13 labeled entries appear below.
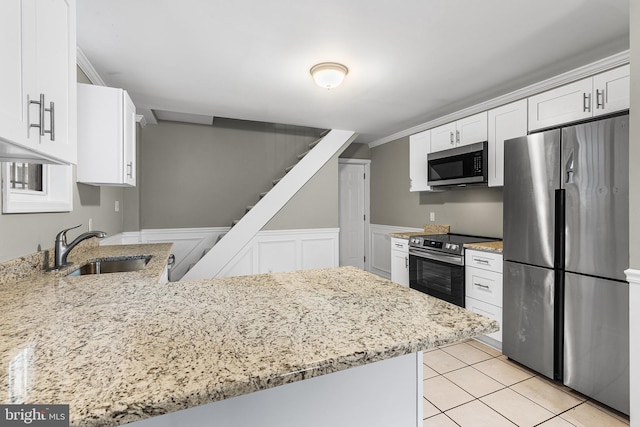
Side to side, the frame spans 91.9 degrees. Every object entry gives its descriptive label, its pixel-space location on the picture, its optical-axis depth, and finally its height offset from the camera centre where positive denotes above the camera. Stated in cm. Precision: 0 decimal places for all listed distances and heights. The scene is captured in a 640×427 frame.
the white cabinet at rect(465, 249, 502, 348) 263 -64
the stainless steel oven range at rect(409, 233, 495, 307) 295 -53
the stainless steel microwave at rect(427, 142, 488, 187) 304 +50
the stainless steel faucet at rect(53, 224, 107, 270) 169 -20
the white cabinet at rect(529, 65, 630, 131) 210 +84
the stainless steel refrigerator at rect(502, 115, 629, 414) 185 -29
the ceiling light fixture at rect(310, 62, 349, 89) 249 +114
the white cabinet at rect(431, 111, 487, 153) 312 +86
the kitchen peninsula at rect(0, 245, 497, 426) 53 -30
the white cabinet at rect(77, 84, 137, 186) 222 +58
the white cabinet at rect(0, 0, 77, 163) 81 +41
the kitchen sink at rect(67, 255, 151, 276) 210 -36
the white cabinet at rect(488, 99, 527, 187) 273 +77
